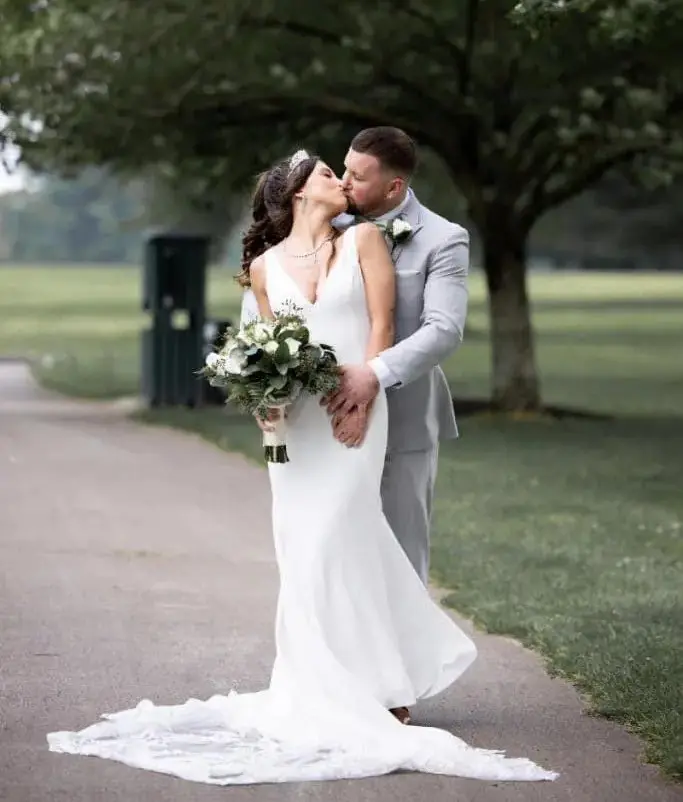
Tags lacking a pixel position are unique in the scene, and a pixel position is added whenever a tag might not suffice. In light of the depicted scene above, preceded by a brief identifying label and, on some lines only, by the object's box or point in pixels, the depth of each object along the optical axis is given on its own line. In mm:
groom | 10847
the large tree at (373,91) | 32201
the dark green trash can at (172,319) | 38114
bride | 10634
